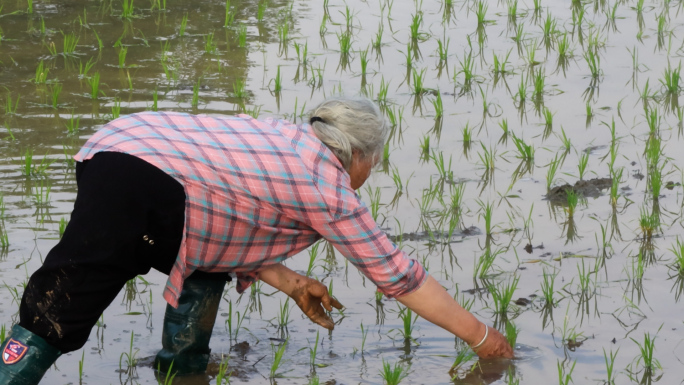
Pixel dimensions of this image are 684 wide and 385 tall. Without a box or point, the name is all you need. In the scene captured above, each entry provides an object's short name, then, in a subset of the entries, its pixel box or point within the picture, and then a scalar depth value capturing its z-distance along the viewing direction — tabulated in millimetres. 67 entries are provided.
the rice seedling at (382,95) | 9739
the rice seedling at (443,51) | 11007
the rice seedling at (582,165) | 8024
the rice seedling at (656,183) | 7719
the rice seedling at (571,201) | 7400
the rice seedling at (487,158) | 8399
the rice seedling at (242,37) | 11645
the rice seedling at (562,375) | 5079
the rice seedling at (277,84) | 10086
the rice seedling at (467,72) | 10397
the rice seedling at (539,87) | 10029
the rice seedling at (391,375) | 5259
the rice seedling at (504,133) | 9065
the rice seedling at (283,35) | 11943
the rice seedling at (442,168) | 8116
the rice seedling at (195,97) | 9550
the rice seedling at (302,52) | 10971
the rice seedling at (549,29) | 11929
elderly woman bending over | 4178
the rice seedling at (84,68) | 10399
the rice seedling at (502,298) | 6149
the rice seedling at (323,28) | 12418
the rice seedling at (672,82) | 9878
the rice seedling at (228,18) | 12581
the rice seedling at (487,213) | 7155
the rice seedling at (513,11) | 12931
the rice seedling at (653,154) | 8222
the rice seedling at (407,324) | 5885
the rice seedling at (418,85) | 10150
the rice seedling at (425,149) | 8739
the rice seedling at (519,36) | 11950
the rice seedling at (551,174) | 7967
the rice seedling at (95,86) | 9668
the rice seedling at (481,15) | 12567
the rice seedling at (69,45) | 11051
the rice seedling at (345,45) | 11371
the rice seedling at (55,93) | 9441
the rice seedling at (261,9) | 12971
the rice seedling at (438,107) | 9441
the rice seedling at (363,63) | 10561
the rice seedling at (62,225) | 6730
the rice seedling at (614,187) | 7719
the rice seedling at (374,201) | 7506
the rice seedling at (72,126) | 8908
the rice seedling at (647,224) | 7187
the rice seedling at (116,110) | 8839
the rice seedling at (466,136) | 8955
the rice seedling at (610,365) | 5355
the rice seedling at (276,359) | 5341
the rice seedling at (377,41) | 11681
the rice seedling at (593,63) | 10575
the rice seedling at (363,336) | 5749
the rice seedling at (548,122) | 9265
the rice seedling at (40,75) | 10129
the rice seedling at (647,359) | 5436
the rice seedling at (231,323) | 5823
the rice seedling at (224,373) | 4940
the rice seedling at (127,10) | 12581
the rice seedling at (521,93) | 9859
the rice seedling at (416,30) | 11908
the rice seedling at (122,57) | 10731
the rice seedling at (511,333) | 5656
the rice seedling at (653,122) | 8888
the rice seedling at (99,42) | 11241
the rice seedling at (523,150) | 8498
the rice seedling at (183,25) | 11940
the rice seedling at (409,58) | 11078
